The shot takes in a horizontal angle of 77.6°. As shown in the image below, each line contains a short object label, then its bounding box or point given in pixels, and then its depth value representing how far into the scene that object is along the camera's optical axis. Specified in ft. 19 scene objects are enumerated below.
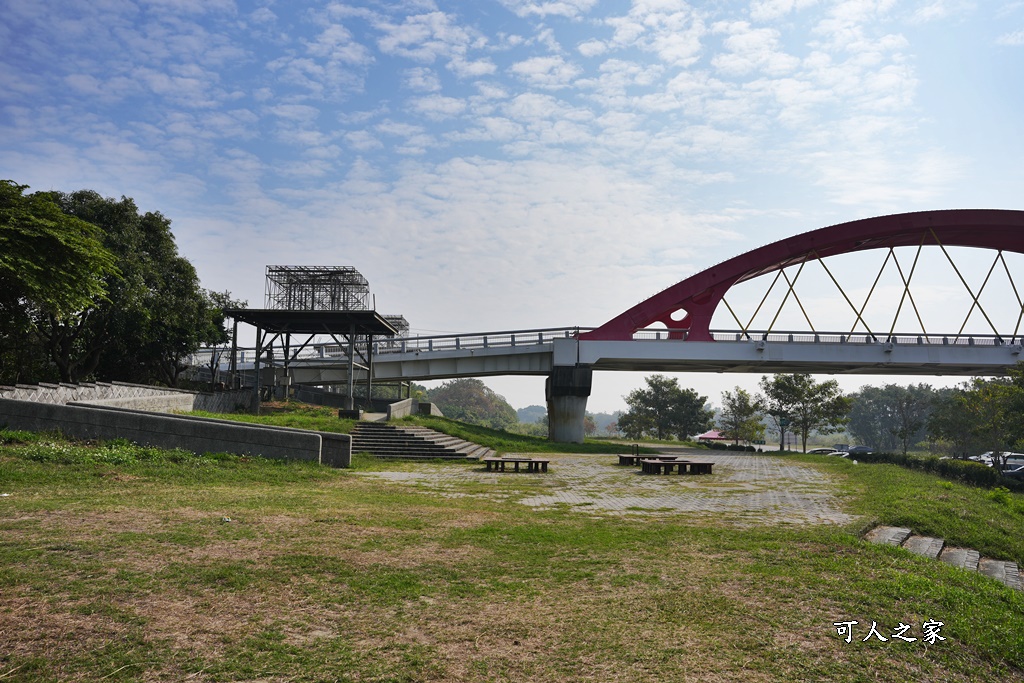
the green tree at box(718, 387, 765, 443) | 176.65
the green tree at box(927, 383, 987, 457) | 169.99
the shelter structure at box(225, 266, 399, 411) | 102.68
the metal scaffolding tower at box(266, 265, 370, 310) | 109.40
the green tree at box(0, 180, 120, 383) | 57.77
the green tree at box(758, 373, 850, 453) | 152.05
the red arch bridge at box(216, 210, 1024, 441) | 128.77
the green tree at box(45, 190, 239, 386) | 88.94
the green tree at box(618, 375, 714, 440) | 196.34
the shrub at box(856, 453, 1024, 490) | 80.48
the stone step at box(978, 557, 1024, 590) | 28.19
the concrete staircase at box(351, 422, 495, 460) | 73.51
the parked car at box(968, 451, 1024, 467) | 133.65
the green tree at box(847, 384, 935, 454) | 316.40
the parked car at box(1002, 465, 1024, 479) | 98.68
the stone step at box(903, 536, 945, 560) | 30.91
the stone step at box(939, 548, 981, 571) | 29.91
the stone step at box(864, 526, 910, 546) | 32.40
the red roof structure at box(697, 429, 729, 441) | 175.97
